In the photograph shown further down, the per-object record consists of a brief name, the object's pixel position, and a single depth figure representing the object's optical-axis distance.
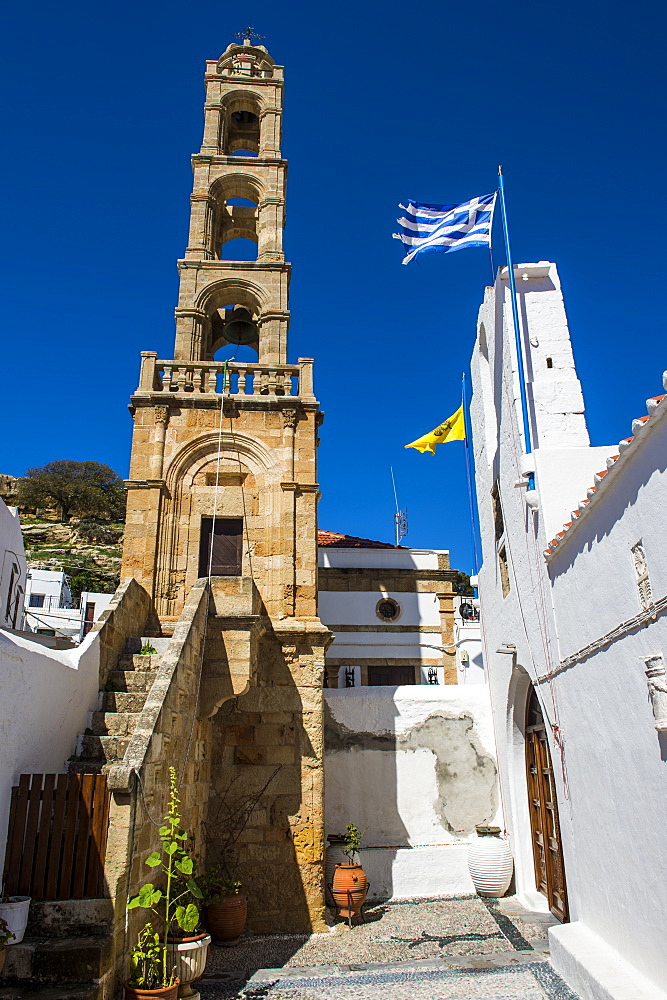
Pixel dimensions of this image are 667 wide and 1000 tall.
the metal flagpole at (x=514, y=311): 8.52
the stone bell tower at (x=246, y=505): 9.04
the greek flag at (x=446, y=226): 9.48
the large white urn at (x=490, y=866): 9.31
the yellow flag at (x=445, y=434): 12.73
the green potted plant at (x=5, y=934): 4.60
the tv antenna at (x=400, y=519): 22.72
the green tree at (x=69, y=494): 47.59
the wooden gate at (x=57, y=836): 5.23
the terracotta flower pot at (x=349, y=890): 8.66
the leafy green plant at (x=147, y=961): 5.18
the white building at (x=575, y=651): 5.00
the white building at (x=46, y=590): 26.36
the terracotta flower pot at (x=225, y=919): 7.86
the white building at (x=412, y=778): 9.84
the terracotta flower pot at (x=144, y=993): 5.00
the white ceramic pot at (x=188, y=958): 5.59
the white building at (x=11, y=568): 12.51
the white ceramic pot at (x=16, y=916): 4.82
